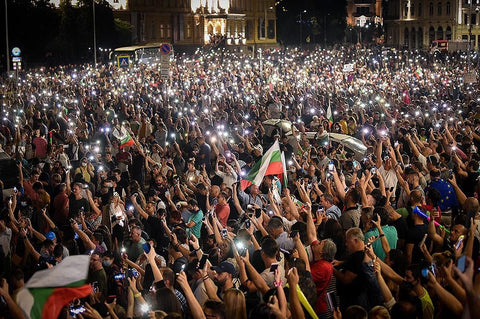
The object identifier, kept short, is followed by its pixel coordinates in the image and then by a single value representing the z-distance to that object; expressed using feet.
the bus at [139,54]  173.69
